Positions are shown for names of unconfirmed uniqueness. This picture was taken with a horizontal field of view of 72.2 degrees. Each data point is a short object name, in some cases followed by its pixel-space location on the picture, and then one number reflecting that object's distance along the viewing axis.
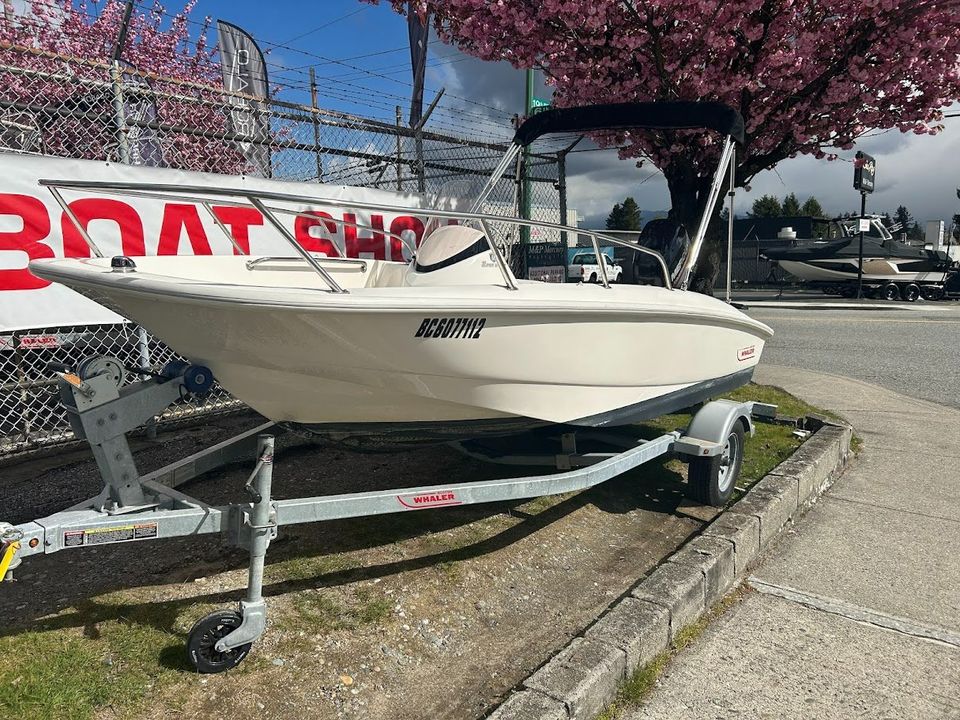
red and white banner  4.36
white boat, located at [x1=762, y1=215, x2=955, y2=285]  22.27
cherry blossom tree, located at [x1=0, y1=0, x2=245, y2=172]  4.76
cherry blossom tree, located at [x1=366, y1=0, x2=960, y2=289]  5.62
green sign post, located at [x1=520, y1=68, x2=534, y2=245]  6.49
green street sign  11.23
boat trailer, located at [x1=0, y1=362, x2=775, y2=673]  2.31
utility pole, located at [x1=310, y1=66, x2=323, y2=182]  5.94
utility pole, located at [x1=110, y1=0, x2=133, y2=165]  4.72
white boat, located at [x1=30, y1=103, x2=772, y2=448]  2.51
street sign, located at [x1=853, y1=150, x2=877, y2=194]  19.67
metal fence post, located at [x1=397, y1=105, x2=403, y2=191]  6.74
